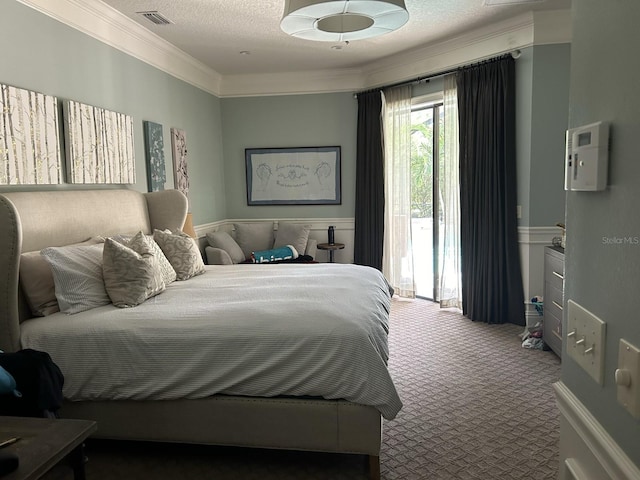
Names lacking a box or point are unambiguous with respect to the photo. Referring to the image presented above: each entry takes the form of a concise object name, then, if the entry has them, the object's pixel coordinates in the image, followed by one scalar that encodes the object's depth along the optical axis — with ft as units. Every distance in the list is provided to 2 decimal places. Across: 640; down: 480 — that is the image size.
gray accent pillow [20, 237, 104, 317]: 8.29
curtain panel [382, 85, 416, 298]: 17.89
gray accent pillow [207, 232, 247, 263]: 17.75
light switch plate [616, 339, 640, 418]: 2.21
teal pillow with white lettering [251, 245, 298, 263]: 17.71
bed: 7.17
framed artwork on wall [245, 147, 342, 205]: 19.83
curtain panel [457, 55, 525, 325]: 14.47
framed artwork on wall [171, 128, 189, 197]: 15.64
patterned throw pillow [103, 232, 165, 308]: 8.68
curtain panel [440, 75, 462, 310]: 15.87
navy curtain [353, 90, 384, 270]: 18.60
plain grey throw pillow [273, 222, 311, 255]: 18.88
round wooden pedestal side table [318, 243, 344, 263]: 19.03
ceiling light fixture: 8.68
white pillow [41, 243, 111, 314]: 8.35
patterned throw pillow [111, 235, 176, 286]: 10.15
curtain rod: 14.02
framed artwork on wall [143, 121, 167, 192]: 13.96
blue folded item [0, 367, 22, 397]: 5.86
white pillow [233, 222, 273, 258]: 19.39
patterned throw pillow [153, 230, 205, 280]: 11.23
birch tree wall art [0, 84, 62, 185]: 8.87
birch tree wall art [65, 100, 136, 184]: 10.66
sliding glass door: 17.63
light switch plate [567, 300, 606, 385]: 2.60
